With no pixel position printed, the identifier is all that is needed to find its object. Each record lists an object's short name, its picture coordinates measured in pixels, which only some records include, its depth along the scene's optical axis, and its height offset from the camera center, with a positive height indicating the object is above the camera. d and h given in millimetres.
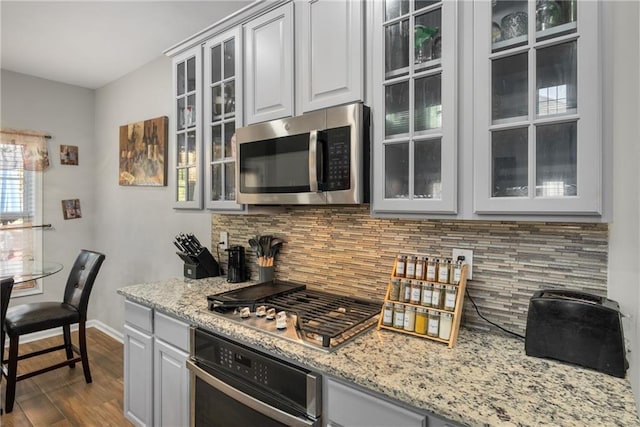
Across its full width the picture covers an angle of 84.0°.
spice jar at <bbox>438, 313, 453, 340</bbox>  1314 -429
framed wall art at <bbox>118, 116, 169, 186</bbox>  3127 +548
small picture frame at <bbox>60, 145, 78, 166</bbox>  3855 +620
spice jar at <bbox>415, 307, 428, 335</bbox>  1369 -428
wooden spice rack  1299 -379
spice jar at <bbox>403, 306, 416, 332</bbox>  1393 -429
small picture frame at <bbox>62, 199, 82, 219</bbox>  3883 +23
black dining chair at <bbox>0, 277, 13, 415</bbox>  2043 -490
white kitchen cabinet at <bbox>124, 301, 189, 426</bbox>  1780 -860
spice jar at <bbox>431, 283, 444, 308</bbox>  1365 -331
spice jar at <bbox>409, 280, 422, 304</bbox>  1412 -329
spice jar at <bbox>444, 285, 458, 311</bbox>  1334 -328
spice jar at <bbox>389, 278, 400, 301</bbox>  1459 -330
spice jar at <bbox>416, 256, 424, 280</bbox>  1443 -240
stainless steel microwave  1454 +237
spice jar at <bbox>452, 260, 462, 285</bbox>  1381 -246
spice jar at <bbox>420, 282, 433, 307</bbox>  1389 -327
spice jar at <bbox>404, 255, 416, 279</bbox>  1462 -240
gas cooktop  1358 -460
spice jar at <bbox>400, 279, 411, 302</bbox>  1431 -325
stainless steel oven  1246 -704
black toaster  1049 -377
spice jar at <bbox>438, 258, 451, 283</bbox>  1390 -242
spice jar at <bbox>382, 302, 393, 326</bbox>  1444 -426
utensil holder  2174 -389
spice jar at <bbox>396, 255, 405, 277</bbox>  1484 -234
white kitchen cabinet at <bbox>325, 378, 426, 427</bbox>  1033 -616
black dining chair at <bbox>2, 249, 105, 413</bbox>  2475 -789
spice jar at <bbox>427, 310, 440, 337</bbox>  1342 -432
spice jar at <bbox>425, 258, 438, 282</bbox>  1411 -245
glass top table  2475 -447
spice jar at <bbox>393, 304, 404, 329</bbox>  1417 -425
